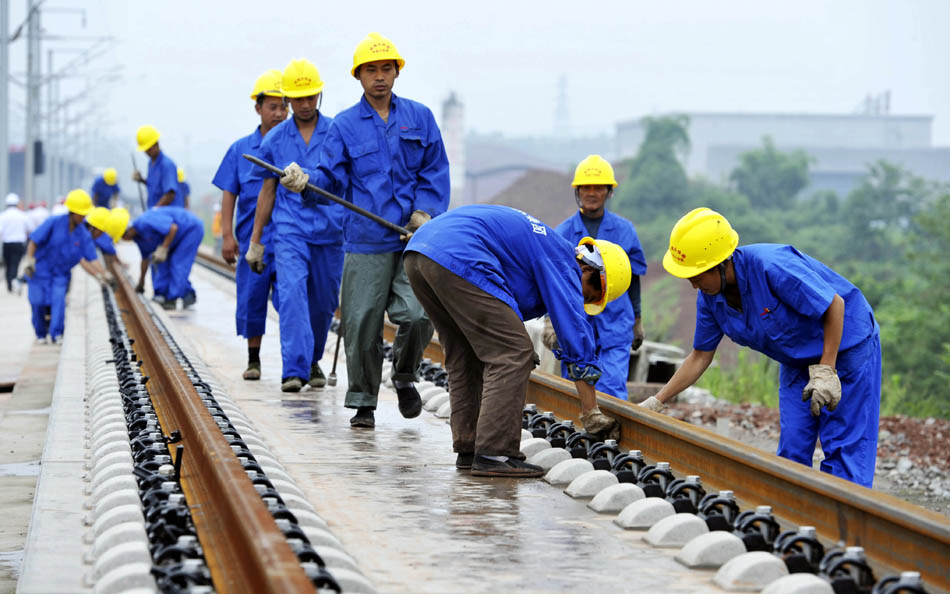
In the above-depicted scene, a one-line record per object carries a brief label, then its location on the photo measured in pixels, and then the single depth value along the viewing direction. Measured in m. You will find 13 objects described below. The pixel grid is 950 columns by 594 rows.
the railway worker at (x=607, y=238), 15.66
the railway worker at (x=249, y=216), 18.56
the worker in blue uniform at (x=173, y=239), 30.72
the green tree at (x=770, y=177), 142.12
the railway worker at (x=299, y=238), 16.47
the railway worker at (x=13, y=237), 50.12
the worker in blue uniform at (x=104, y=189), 41.62
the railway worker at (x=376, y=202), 13.72
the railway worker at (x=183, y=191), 32.91
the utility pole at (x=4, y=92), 62.12
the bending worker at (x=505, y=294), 10.57
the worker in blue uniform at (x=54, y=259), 28.80
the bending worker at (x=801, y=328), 10.34
